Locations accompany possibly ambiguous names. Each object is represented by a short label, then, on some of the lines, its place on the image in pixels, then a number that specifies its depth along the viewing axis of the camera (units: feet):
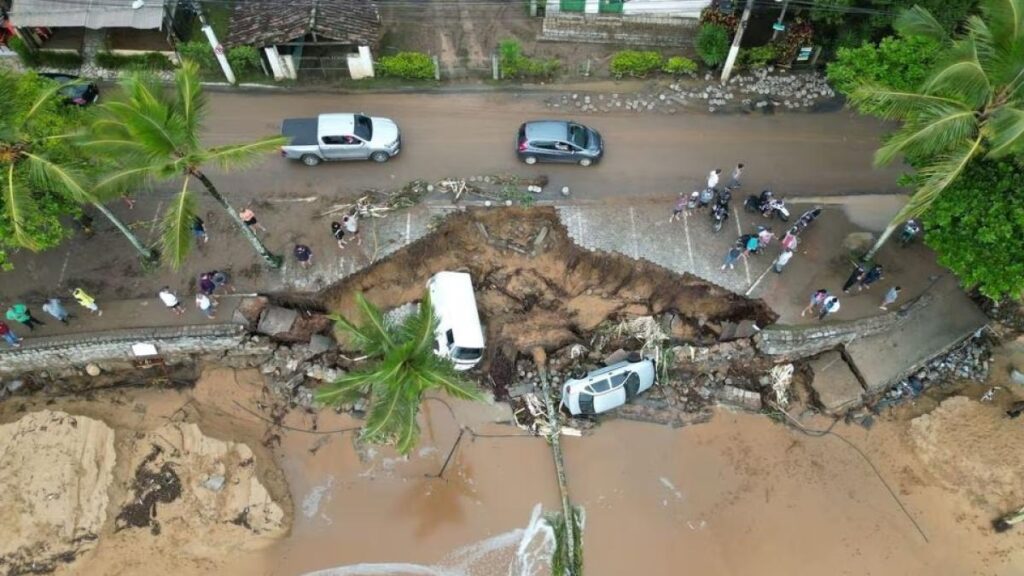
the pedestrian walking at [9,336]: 63.52
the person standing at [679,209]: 71.20
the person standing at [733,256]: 67.56
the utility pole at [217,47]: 75.41
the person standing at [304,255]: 67.46
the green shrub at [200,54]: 79.77
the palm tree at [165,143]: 50.31
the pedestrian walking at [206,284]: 65.57
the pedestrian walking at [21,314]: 63.67
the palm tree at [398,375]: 54.65
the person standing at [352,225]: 68.80
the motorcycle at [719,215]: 69.77
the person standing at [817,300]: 65.21
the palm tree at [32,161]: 53.93
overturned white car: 67.87
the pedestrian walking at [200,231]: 69.53
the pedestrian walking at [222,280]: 67.62
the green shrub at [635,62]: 81.00
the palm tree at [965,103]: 48.16
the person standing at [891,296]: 66.08
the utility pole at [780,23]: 76.95
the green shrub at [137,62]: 82.58
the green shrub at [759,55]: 80.74
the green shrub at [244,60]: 79.00
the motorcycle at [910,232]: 68.64
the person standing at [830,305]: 65.05
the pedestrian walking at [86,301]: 63.87
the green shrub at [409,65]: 80.48
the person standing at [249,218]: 67.90
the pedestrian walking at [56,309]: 64.39
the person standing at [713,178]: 69.62
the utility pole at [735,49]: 73.40
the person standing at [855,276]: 66.90
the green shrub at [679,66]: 80.89
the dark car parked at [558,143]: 73.67
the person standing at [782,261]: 66.33
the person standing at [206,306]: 64.90
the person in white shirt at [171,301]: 64.13
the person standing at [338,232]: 68.59
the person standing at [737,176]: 70.94
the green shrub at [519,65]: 80.53
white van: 67.77
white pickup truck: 72.69
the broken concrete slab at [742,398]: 70.18
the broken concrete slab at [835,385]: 69.05
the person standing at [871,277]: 66.89
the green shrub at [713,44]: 80.12
